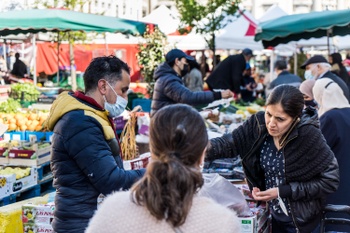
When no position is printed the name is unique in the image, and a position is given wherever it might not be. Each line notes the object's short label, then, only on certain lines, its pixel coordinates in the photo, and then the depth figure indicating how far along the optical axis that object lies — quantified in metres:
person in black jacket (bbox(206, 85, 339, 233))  3.35
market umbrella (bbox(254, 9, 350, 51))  8.24
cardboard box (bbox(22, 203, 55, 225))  4.08
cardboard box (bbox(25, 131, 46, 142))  7.79
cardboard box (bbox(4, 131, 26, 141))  8.16
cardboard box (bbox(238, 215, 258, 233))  3.39
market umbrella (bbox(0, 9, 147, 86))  10.05
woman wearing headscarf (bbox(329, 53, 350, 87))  10.27
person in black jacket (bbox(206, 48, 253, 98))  10.16
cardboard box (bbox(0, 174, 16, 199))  5.60
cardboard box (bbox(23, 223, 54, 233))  4.09
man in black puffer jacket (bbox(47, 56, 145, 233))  2.75
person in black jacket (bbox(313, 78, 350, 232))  4.49
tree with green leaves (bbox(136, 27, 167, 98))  13.83
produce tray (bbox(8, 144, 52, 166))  6.59
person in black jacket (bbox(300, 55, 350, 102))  7.34
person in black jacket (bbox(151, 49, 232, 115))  6.52
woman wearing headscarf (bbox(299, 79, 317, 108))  5.96
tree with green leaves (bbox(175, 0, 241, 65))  15.19
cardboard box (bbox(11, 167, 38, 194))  5.86
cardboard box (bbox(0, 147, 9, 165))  6.66
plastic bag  3.24
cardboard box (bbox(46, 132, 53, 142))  7.90
